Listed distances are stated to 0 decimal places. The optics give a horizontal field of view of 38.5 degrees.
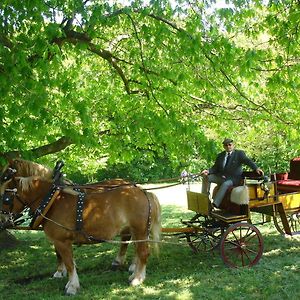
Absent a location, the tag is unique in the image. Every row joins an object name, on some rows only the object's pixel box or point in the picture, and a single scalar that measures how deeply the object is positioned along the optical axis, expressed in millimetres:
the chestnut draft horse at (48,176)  6562
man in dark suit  7738
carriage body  7484
